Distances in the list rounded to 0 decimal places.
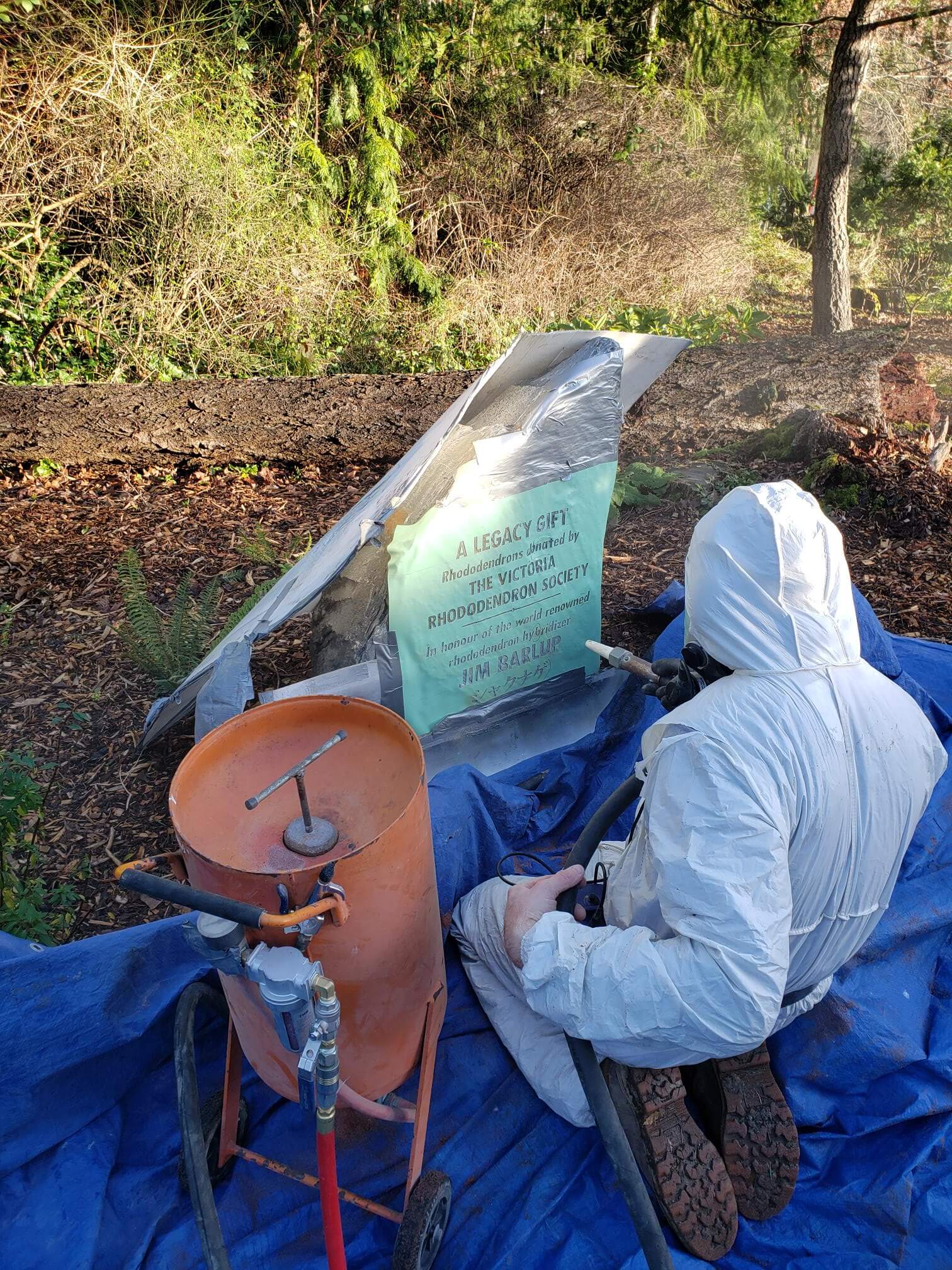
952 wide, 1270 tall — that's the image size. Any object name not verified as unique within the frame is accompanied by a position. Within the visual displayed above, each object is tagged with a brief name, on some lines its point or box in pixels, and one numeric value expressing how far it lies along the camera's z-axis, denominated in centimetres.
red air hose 137
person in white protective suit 142
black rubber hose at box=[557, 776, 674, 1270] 153
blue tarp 178
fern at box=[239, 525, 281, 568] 430
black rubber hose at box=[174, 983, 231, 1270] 158
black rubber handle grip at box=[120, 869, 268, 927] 129
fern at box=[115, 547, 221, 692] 341
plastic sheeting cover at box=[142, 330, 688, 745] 243
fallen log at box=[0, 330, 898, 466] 525
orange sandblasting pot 148
